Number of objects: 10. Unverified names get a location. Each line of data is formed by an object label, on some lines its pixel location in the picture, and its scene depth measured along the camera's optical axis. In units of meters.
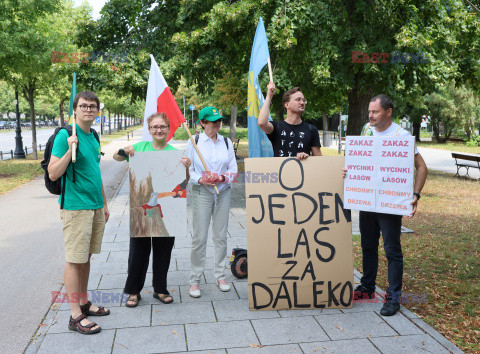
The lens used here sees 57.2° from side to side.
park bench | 15.38
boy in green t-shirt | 3.78
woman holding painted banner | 4.27
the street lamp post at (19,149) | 21.64
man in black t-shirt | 4.30
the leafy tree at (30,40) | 14.18
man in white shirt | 4.14
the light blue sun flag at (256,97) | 4.83
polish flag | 4.52
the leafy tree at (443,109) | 36.75
